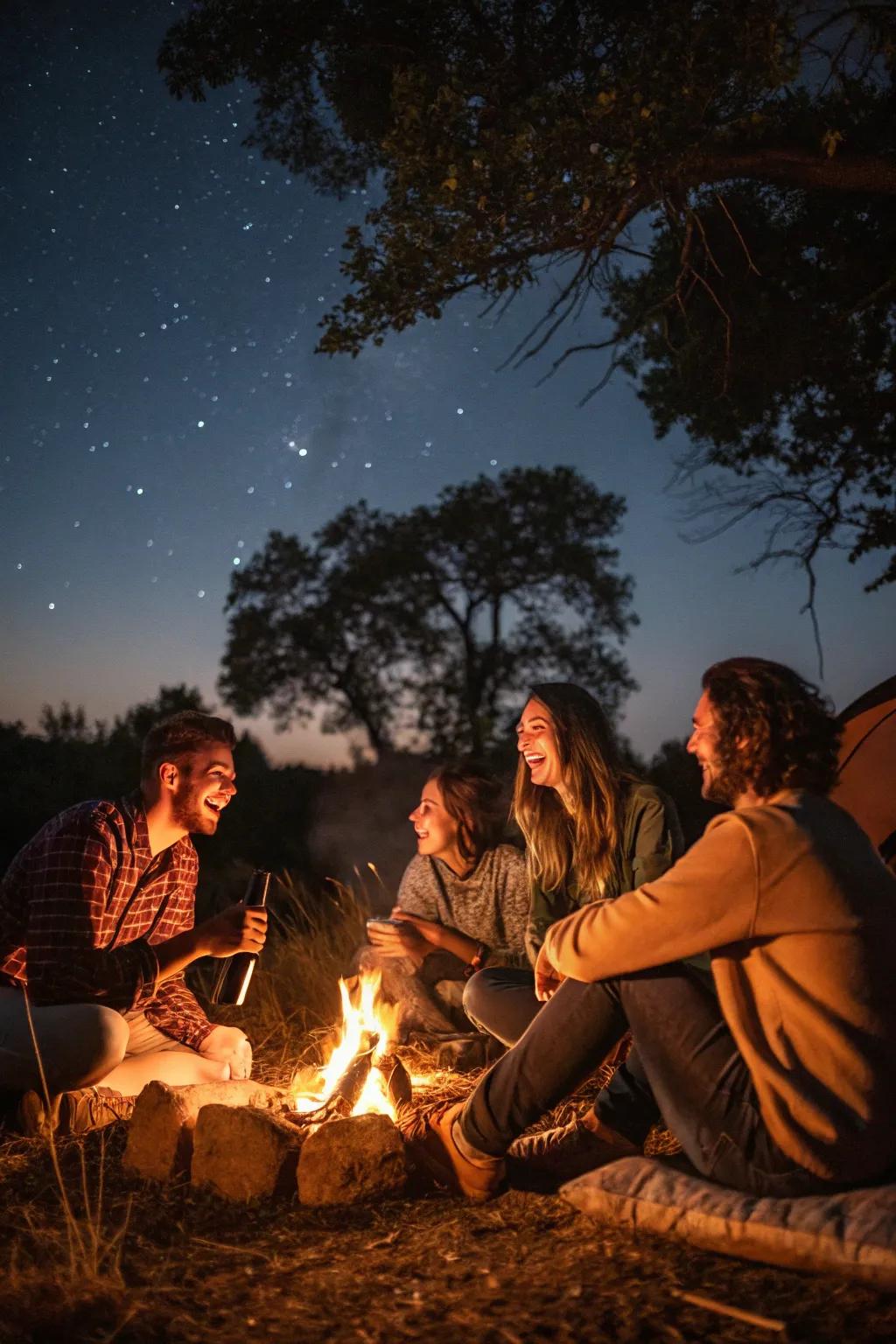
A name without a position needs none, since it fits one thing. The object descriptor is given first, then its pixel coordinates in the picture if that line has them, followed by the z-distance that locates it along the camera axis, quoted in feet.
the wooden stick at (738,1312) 6.88
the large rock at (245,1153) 10.21
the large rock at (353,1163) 10.02
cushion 7.37
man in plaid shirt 11.96
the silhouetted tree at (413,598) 58.54
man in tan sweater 7.73
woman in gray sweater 16.03
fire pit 10.07
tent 13.98
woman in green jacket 13.46
